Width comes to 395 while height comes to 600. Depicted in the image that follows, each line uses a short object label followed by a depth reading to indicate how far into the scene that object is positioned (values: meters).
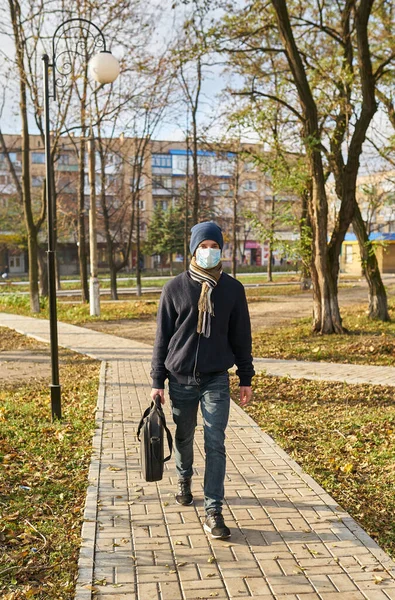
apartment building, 45.86
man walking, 4.61
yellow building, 58.59
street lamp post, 7.96
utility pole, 22.20
